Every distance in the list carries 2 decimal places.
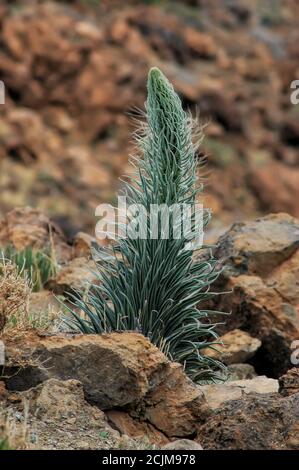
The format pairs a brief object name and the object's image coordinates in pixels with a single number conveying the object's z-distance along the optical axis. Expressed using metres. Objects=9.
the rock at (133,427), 12.63
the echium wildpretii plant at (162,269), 14.68
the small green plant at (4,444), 10.46
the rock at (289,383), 13.30
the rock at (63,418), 11.61
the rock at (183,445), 11.01
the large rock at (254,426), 11.54
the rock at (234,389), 13.56
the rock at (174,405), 12.91
